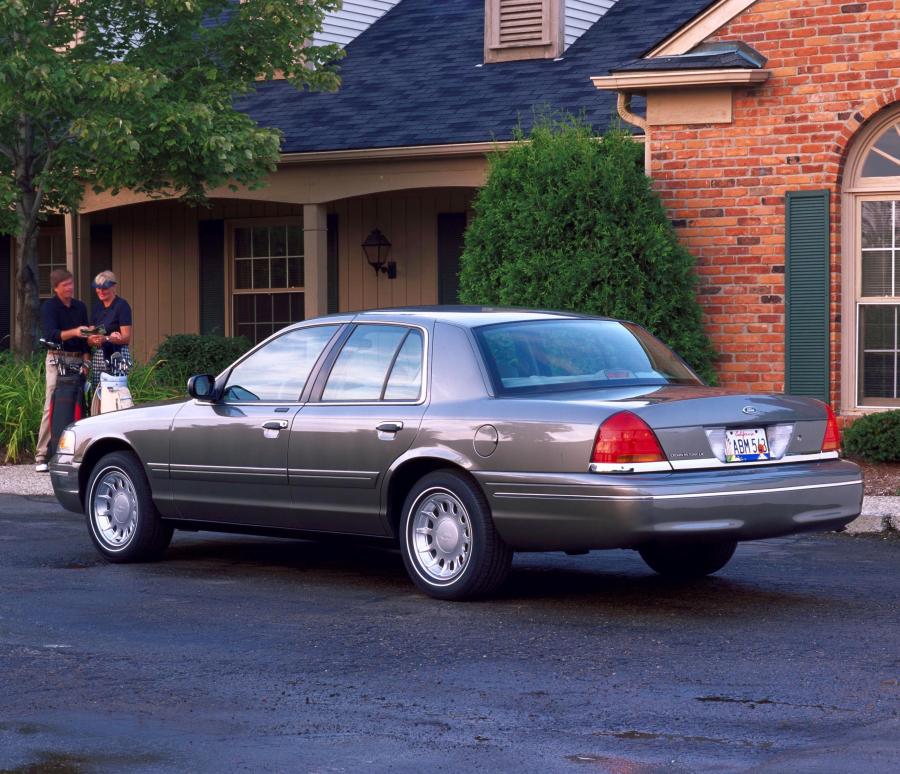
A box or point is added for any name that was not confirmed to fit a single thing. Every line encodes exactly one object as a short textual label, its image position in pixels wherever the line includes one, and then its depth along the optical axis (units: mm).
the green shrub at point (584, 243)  14516
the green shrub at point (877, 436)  13680
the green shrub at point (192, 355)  19672
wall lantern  20891
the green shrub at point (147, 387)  17158
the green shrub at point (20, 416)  16062
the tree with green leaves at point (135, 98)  16656
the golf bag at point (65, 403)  14867
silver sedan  7621
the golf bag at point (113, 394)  14242
